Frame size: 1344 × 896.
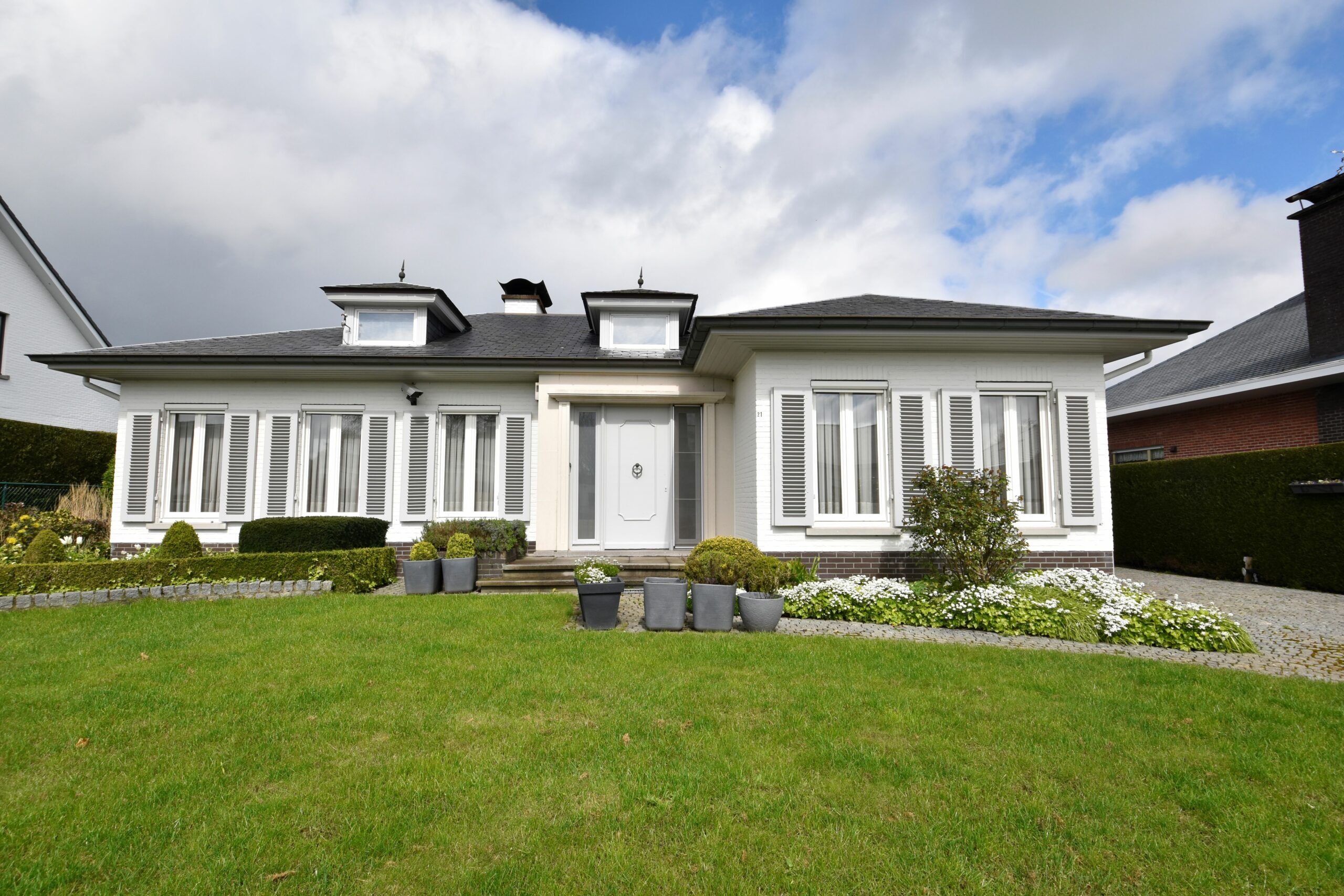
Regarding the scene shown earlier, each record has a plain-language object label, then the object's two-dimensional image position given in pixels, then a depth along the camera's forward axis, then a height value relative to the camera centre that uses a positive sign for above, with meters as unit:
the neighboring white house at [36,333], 14.59 +3.91
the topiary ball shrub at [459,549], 8.41 -0.71
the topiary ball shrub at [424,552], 8.31 -0.75
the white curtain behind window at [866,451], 8.17 +0.57
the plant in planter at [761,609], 6.01 -1.07
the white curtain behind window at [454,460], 10.06 +0.55
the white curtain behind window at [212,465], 9.91 +0.46
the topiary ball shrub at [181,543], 8.14 -0.63
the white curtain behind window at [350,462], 9.95 +0.50
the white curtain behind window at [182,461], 9.88 +0.50
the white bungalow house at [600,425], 8.19 +1.02
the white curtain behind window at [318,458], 9.96 +0.57
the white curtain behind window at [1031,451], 8.32 +0.59
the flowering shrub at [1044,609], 5.79 -1.12
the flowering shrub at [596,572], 6.18 -0.76
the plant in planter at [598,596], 6.02 -0.96
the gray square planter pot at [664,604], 6.07 -1.04
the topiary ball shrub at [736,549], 6.52 -0.56
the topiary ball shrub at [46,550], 8.05 -0.72
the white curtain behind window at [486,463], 10.09 +0.49
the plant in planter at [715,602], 6.08 -1.01
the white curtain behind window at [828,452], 8.15 +0.55
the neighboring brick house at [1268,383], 10.95 +2.10
